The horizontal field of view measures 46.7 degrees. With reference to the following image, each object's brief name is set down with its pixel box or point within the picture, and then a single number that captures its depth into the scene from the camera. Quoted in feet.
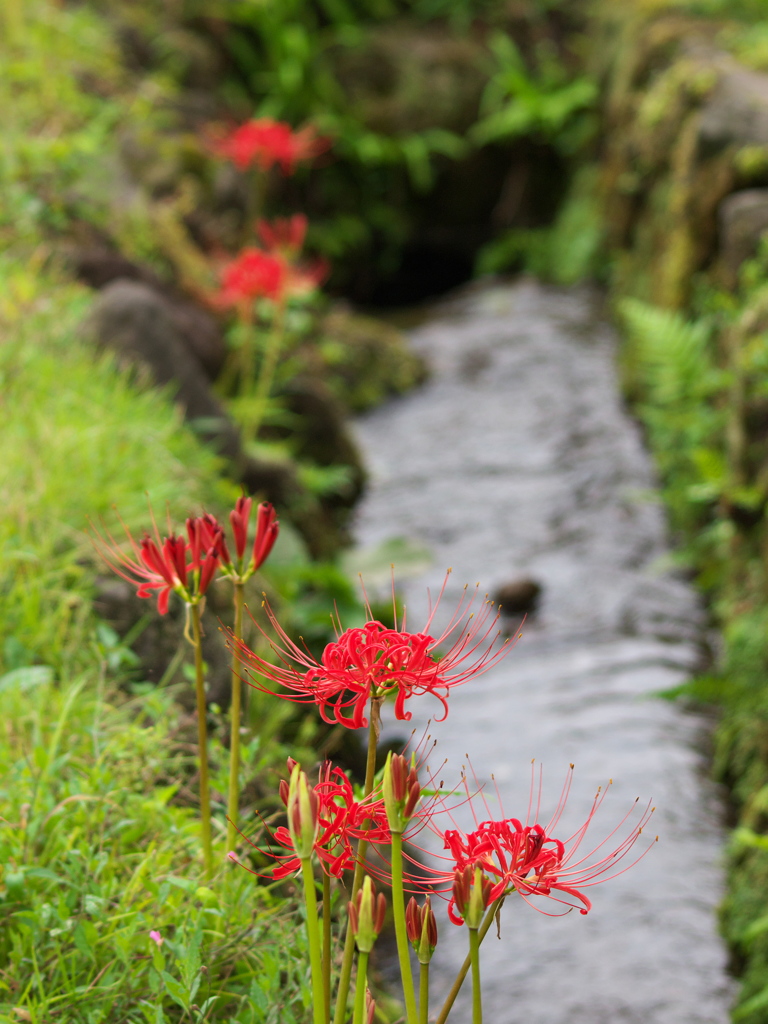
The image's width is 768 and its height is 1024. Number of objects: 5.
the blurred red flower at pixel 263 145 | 14.82
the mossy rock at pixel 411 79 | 32.19
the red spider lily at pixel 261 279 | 12.78
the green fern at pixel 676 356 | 16.01
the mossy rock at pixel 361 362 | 22.71
